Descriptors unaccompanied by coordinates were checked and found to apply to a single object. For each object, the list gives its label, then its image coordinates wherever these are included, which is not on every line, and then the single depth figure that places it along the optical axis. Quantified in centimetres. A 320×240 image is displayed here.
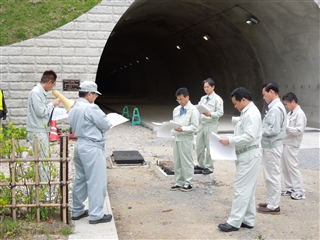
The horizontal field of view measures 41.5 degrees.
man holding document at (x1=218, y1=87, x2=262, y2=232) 484
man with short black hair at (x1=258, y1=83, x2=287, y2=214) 561
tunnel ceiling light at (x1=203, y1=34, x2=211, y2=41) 1948
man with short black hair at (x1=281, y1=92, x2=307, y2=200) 641
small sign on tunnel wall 1188
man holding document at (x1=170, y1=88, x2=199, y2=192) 640
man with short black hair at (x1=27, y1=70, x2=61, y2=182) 544
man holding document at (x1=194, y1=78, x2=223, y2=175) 742
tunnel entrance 1442
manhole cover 860
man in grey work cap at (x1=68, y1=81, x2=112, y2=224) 457
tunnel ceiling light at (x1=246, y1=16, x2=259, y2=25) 1550
